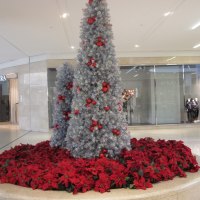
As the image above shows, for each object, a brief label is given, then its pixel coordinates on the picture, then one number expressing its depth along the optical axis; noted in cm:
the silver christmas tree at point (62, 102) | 521
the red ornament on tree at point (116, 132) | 411
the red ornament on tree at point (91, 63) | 414
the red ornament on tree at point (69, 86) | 520
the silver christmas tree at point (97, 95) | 408
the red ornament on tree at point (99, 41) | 419
